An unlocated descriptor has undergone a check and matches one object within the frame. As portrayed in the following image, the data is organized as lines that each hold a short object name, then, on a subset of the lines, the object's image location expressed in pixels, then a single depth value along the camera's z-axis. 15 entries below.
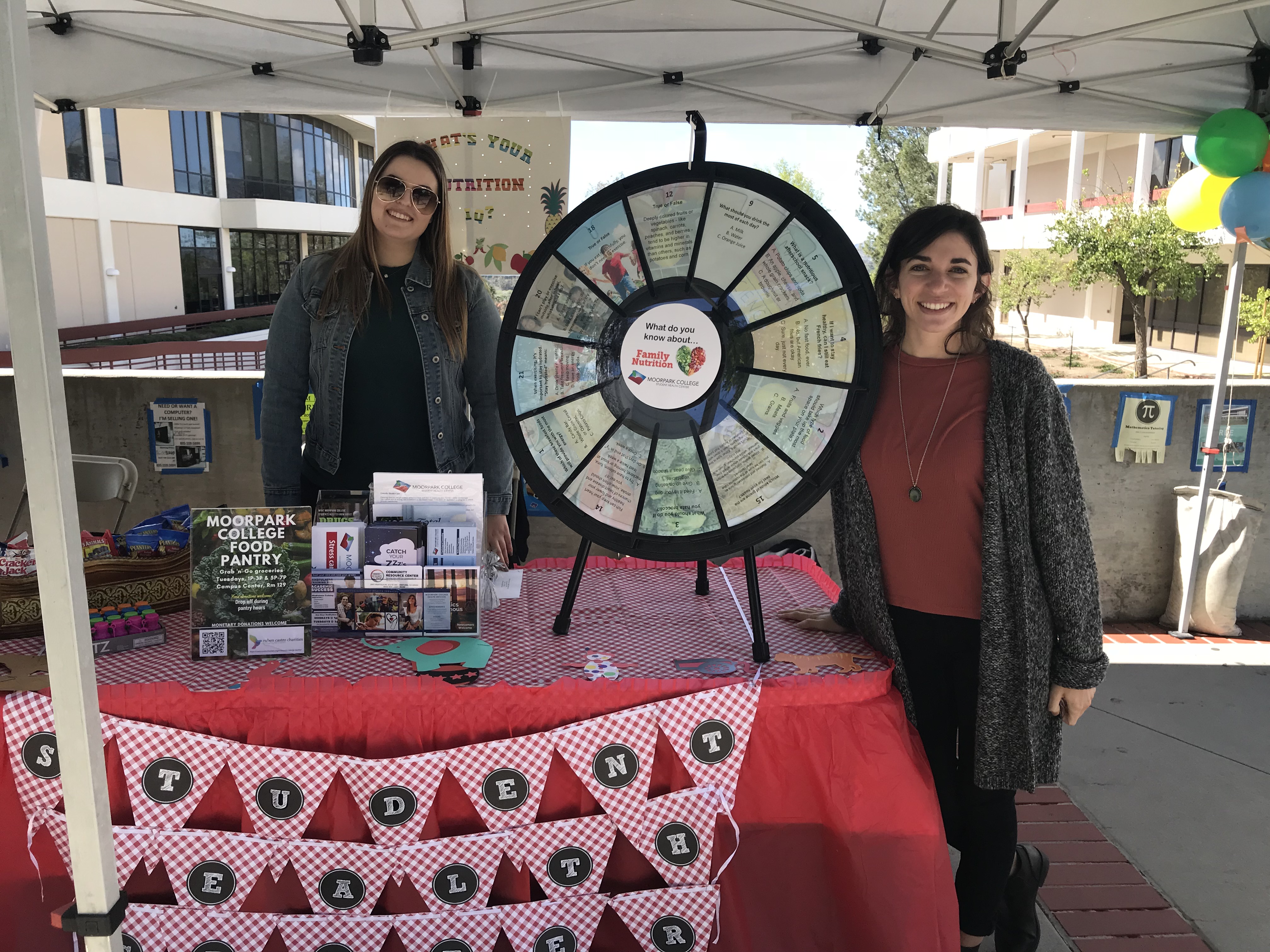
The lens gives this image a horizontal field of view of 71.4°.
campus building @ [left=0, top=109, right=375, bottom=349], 18.02
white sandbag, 4.16
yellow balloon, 3.72
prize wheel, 1.56
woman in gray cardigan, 1.51
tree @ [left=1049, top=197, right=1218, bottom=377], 16.91
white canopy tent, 2.84
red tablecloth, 1.50
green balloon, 3.26
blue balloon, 3.39
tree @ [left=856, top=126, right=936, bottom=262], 28.52
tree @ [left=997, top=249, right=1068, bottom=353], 21.42
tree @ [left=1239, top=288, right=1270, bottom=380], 14.71
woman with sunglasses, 1.87
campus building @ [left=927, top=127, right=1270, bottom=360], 20.02
